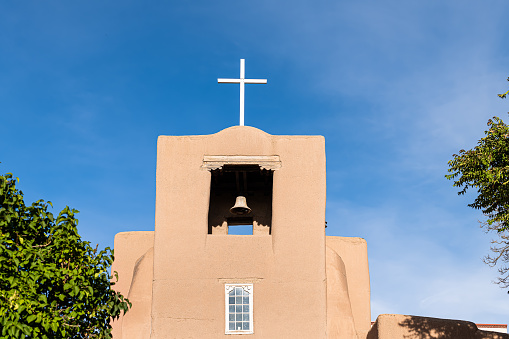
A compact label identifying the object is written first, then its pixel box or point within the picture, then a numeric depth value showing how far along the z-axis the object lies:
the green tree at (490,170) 21.38
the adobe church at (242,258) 19.88
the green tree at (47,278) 15.15
